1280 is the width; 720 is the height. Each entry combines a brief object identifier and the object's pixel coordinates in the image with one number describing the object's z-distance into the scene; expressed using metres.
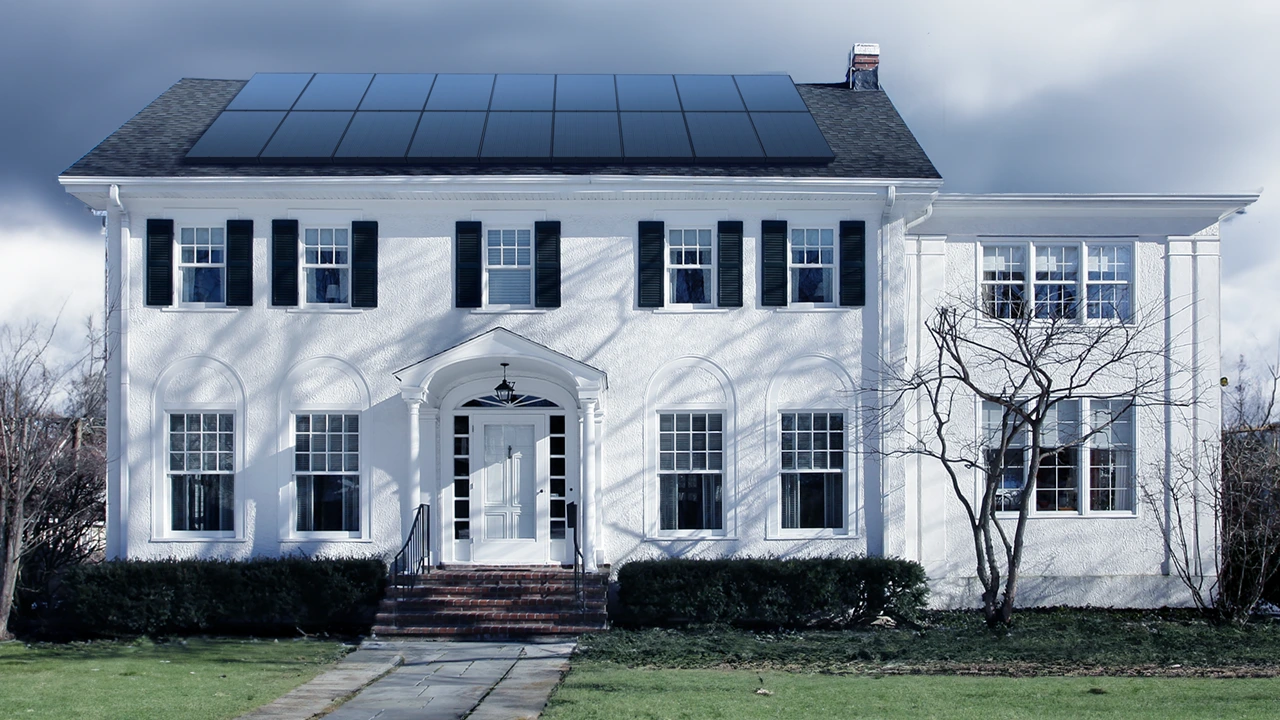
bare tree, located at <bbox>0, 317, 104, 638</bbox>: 13.66
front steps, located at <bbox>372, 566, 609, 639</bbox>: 13.65
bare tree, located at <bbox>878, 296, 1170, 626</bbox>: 15.58
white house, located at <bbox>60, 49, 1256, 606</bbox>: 15.23
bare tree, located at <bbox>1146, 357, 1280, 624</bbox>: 14.85
